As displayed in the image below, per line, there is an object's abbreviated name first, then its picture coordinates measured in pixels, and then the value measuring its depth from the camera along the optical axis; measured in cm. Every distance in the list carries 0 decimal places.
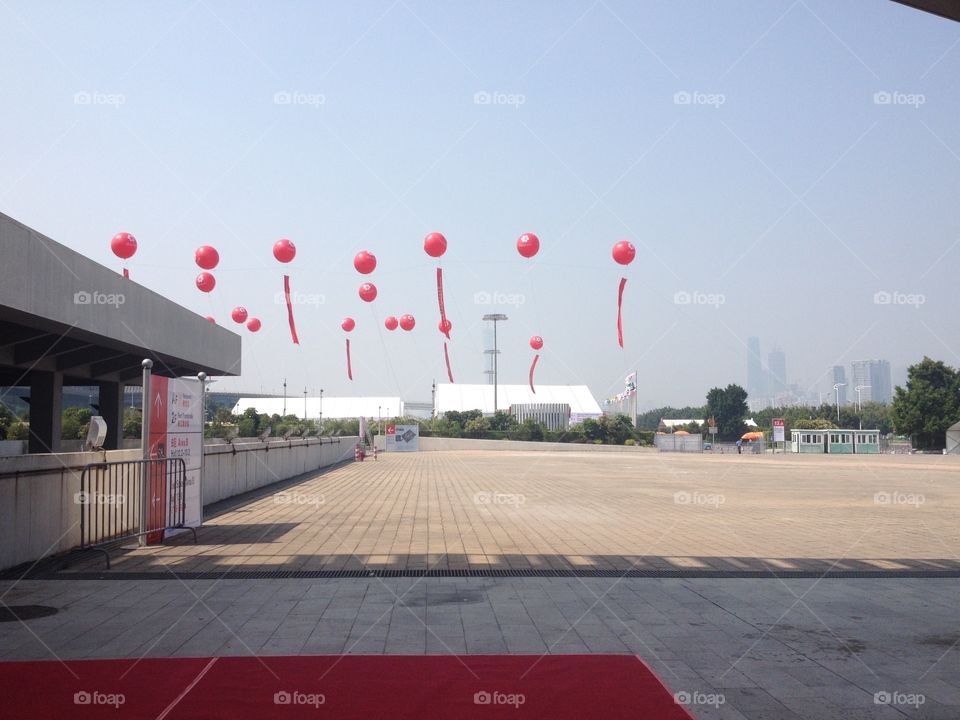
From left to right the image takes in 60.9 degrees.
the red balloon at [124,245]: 1608
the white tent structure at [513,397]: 8581
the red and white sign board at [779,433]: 7406
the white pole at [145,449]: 1061
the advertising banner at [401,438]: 6056
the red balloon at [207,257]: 1711
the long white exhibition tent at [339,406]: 9344
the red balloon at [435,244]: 1723
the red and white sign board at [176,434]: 1109
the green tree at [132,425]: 3378
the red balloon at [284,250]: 1739
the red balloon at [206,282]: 1962
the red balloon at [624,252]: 1727
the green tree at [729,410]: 11950
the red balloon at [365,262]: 1878
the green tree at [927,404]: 7019
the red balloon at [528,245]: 1756
